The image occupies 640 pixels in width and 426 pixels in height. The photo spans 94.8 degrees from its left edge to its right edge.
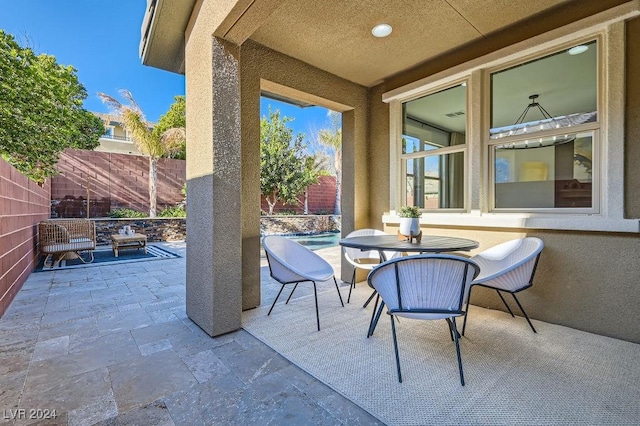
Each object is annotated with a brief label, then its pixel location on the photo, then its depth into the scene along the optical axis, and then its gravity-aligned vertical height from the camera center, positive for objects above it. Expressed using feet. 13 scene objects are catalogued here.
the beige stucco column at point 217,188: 8.41 +0.67
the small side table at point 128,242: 22.72 -2.47
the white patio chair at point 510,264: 8.36 -1.74
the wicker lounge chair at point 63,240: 18.71 -1.91
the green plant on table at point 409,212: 9.68 -0.11
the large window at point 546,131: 9.20 +2.59
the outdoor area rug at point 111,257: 18.37 -3.42
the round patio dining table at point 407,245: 7.90 -1.06
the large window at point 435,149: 12.11 +2.61
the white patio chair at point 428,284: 6.07 -1.63
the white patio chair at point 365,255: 11.32 -2.02
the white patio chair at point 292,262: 9.50 -1.91
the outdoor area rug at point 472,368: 5.33 -3.67
